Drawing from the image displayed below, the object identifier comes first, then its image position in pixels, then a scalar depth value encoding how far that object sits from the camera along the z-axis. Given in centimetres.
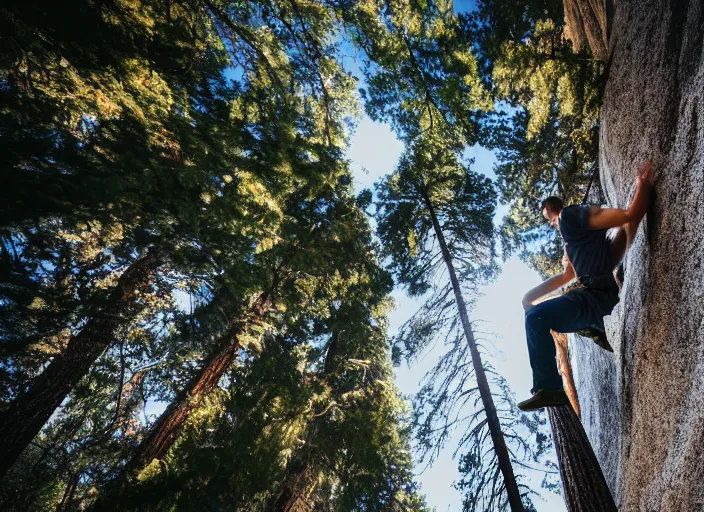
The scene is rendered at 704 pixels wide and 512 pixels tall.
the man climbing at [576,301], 346
